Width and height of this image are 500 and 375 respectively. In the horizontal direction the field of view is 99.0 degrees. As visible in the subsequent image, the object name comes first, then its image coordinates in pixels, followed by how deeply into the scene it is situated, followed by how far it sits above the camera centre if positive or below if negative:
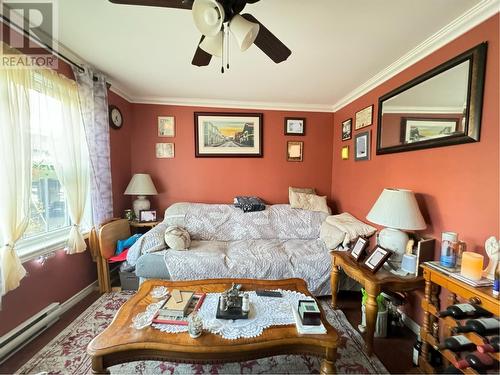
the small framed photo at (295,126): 3.23 +0.73
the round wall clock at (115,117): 2.61 +0.66
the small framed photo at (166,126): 3.06 +0.65
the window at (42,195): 1.66 -0.23
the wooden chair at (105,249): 2.23 -0.84
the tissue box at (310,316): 1.19 -0.80
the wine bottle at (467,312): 1.14 -0.72
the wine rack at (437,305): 1.05 -0.78
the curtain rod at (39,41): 1.43 +0.98
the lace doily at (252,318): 1.16 -0.86
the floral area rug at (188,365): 1.41 -1.31
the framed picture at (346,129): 2.86 +0.62
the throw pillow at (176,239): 2.24 -0.72
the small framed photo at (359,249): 1.84 -0.65
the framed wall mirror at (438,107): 1.38 +0.54
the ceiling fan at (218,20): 1.03 +0.77
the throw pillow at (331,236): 2.26 -0.68
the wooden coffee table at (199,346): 1.07 -0.88
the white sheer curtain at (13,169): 1.40 -0.01
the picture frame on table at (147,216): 2.83 -0.60
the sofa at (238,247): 2.12 -0.84
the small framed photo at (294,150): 3.27 +0.36
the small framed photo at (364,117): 2.43 +0.69
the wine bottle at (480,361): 0.99 -0.86
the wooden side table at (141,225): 2.76 -0.71
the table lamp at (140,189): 2.77 -0.24
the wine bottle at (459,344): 1.10 -0.87
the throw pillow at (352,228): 2.19 -0.56
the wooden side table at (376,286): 1.51 -0.78
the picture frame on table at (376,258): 1.61 -0.64
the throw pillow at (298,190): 3.13 -0.24
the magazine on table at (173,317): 1.22 -0.85
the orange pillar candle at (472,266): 1.15 -0.48
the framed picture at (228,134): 3.09 +0.56
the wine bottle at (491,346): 0.99 -0.78
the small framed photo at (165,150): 3.09 +0.30
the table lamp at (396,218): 1.59 -0.32
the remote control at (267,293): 1.47 -0.84
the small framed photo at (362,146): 2.49 +0.35
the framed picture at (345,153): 2.94 +0.31
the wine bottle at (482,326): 1.03 -0.73
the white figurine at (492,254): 1.10 -0.39
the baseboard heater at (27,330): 1.46 -1.21
